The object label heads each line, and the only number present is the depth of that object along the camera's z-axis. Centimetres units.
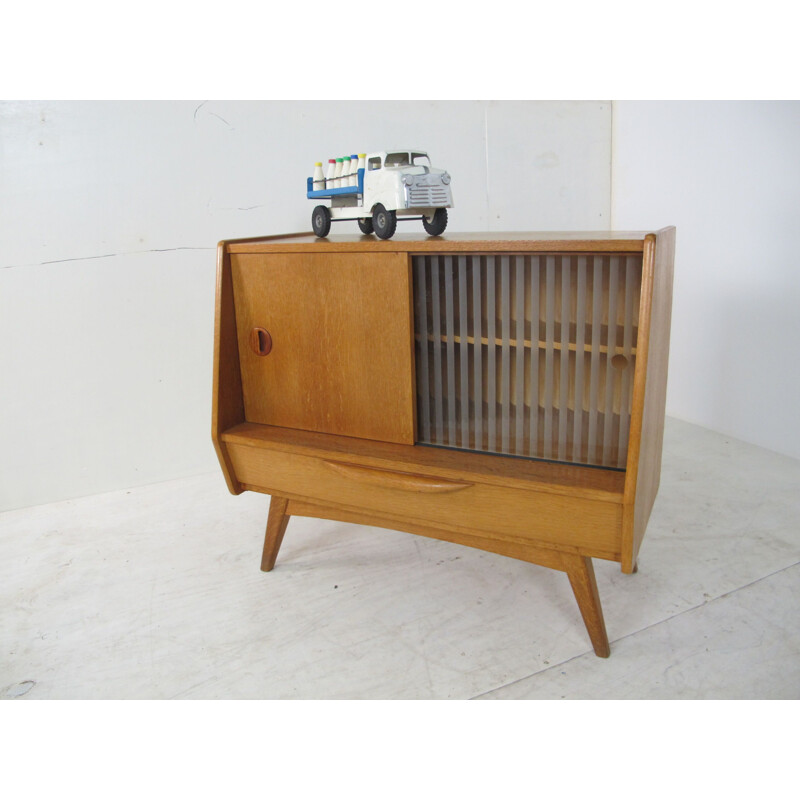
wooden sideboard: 143
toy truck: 172
